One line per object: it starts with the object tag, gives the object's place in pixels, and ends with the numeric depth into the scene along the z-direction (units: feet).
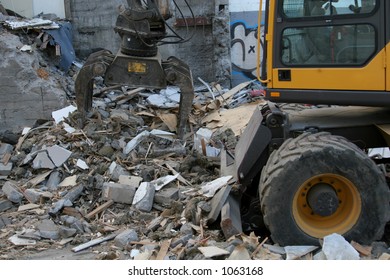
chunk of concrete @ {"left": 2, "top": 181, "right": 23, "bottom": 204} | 22.76
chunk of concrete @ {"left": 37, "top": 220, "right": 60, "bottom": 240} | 19.43
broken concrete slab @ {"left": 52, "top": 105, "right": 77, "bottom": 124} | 30.73
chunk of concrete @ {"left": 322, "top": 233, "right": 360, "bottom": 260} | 15.34
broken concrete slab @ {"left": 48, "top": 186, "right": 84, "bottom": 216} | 21.06
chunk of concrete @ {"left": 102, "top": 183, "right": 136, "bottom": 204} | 21.54
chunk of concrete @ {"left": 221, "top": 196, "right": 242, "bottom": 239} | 16.92
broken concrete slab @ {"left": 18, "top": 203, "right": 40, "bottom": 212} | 22.06
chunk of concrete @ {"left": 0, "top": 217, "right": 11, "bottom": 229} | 20.75
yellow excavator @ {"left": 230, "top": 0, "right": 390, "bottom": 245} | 16.29
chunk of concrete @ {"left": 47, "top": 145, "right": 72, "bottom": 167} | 25.17
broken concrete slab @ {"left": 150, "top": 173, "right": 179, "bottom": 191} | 22.09
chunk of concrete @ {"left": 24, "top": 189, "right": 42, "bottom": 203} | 22.65
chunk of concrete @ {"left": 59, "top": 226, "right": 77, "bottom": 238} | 19.35
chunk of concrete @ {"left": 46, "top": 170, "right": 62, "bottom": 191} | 24.05
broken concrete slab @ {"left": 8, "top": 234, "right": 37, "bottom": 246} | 18.88
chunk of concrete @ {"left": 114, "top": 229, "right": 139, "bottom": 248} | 18.00
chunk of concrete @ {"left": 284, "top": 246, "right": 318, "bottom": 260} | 16.10
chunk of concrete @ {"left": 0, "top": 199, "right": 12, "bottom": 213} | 22.44
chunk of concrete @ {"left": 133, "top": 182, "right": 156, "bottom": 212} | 21.01
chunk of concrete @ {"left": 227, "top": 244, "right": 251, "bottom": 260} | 15.30
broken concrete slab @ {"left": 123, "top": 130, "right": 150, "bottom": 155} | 26.40
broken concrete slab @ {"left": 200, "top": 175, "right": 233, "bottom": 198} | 19.38
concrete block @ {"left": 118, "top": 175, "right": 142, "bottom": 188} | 22.54
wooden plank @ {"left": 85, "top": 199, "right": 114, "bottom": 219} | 21.01
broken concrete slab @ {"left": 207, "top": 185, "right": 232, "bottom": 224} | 17.87
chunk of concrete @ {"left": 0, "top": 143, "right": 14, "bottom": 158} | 28.19
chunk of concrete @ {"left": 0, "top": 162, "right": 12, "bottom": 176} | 25.86
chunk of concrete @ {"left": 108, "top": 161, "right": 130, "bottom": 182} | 23.53
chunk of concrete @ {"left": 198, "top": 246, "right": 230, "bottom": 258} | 15.56
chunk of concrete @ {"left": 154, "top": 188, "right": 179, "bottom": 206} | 21.07
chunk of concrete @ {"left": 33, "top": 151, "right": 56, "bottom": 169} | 25.04
